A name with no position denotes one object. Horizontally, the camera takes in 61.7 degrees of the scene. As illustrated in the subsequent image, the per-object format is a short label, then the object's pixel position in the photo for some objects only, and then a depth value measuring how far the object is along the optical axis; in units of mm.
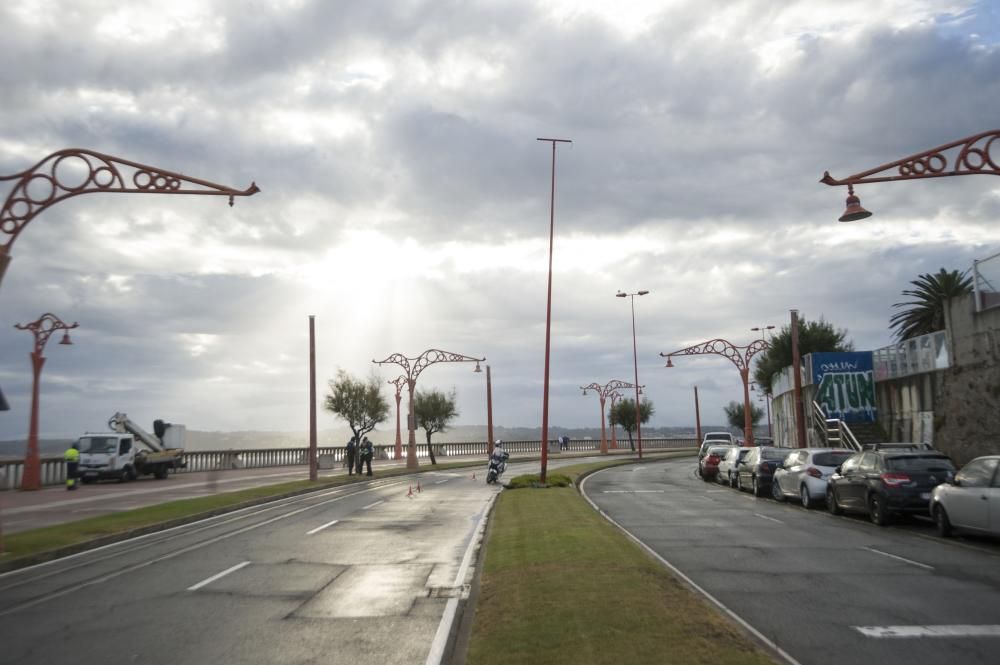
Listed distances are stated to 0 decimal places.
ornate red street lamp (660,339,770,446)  49906
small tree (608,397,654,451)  100188
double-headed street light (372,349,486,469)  47469
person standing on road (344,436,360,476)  41844
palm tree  51656
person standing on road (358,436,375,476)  40531
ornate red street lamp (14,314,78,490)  31406
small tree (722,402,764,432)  116125
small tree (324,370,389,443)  47438
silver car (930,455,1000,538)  14438
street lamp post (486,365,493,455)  57094
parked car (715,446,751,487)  32625
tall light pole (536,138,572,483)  31047
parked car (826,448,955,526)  18219
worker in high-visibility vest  33200
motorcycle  34781
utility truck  36969
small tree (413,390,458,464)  61469
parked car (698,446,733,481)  36531
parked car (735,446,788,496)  27875
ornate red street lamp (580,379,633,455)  79375
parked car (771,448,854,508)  23500
